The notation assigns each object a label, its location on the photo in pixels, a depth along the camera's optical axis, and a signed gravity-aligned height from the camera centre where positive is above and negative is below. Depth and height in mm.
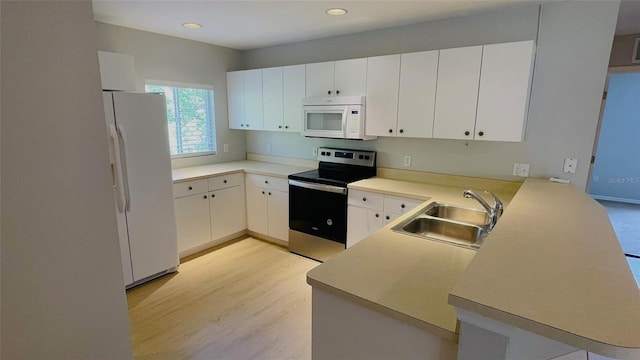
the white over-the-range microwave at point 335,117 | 3066 +108
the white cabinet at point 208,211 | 3336 -923
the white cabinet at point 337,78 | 3074 +493
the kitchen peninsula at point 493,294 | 771 -451
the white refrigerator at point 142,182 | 2525 -467
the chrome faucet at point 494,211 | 1856 -465
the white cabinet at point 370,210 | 2754 -720
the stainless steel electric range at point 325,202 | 3186 -744
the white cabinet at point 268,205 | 3646 -904
